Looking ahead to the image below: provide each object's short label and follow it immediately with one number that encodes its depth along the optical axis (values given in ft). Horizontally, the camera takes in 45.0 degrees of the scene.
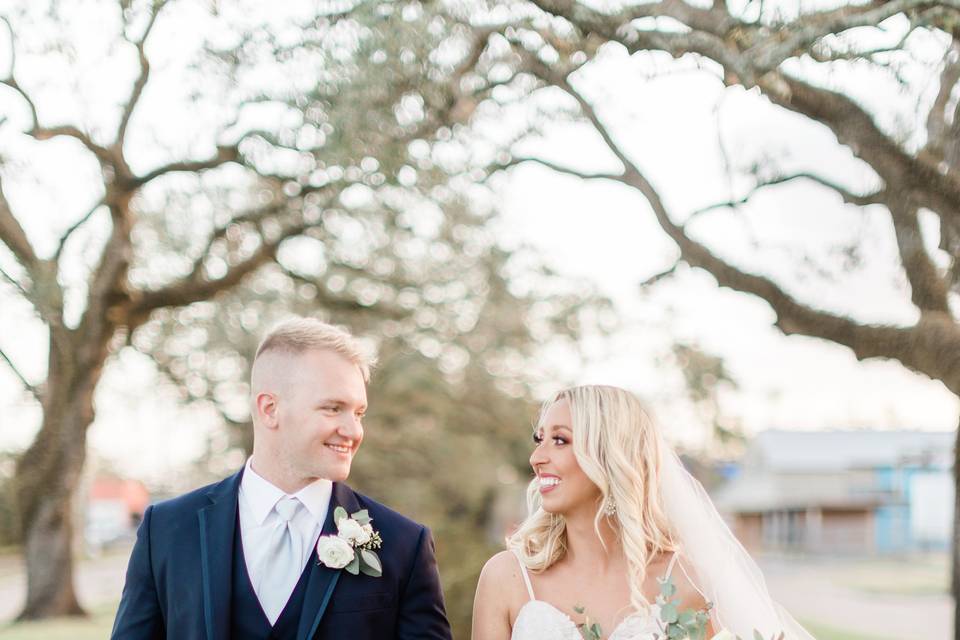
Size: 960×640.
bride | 14.92
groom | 12.44
